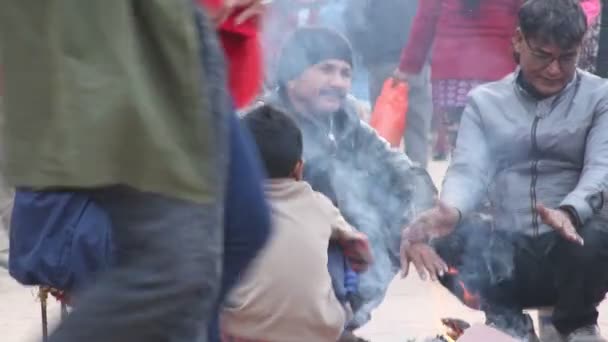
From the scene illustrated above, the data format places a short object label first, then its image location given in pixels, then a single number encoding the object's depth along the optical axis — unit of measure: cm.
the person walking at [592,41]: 782
